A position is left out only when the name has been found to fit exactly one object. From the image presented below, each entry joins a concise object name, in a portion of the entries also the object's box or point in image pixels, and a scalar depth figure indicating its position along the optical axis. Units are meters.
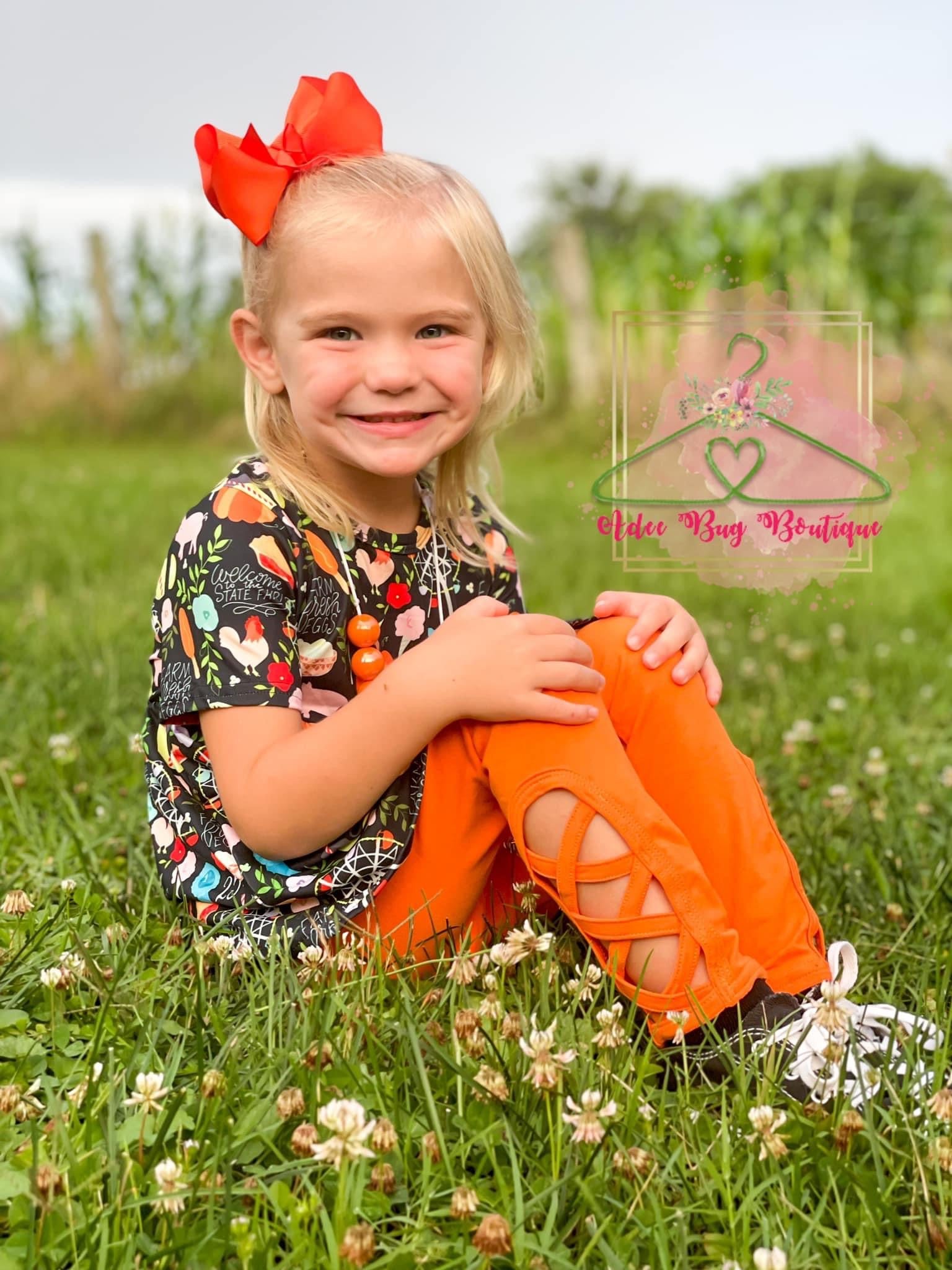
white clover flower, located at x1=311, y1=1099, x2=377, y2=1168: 1.42
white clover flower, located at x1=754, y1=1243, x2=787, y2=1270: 1.37
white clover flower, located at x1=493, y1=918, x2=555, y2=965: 1.87
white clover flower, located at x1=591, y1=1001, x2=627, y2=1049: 1.71
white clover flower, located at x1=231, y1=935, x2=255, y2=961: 1.92
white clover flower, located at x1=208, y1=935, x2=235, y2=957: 1.93
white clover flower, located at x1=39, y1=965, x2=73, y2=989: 1.84
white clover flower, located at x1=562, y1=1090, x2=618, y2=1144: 1.50
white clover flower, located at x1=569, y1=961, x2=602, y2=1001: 1.85
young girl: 1.85
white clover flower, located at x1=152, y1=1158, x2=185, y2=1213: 1.41
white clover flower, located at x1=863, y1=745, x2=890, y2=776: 3.05
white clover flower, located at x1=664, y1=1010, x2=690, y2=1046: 1.77
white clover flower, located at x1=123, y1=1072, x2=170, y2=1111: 1.54
